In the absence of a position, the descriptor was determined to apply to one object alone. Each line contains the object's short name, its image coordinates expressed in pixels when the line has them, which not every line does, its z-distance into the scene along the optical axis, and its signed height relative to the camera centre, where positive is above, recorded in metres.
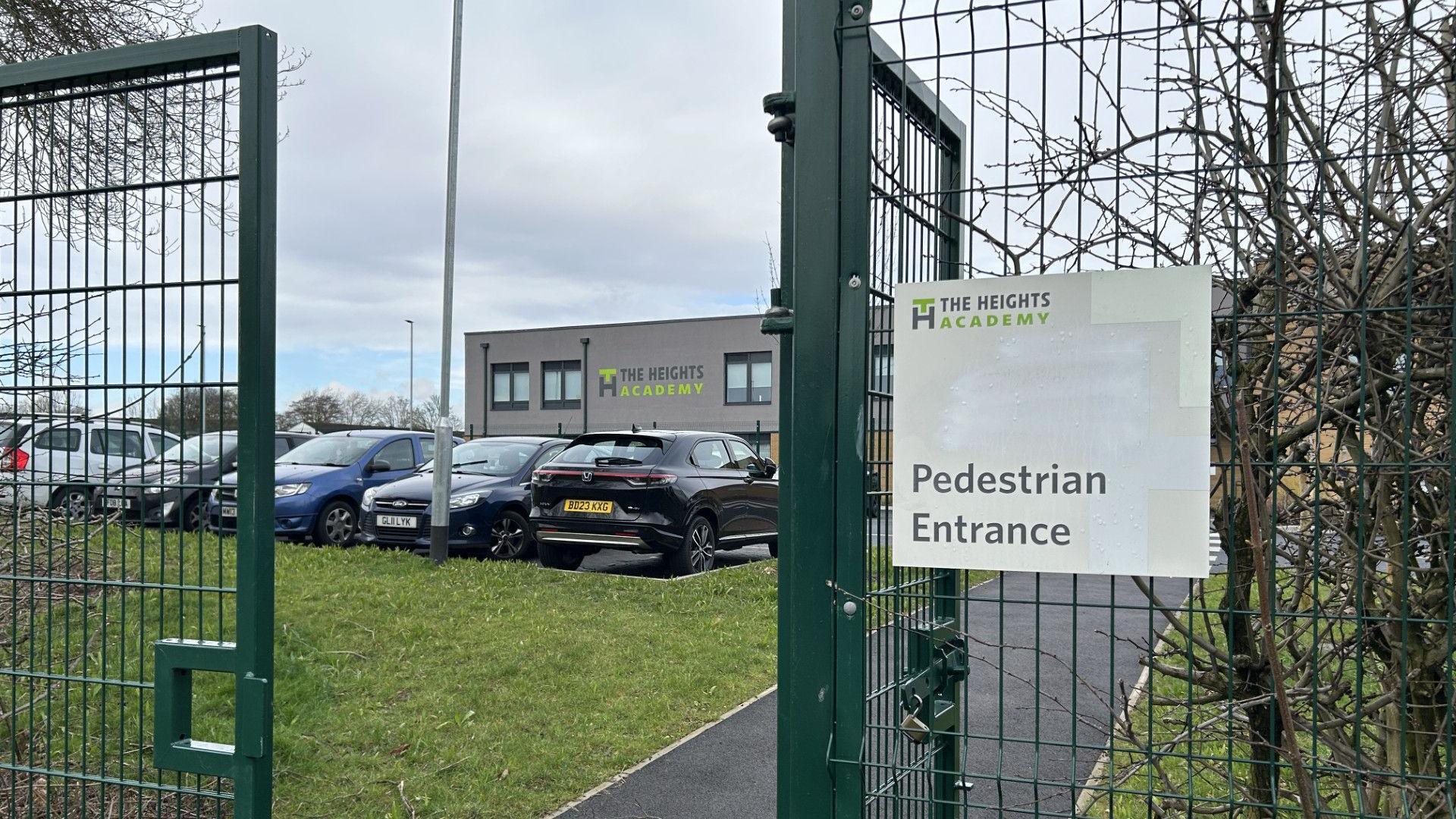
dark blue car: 11.62 -1.16
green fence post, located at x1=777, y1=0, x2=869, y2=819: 2.21 -0.03
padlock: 2.17 -0.64
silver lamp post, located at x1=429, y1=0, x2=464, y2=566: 10.52 -0.89
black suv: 10.73 -0.94
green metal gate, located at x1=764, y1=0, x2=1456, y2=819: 2.08 +0.05
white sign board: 1.96 -0.03
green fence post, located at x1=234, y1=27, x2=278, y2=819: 2.95 -0.05
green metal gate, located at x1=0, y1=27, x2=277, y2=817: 2.97 +0.02
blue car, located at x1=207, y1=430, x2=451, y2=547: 12.58 -0.88
